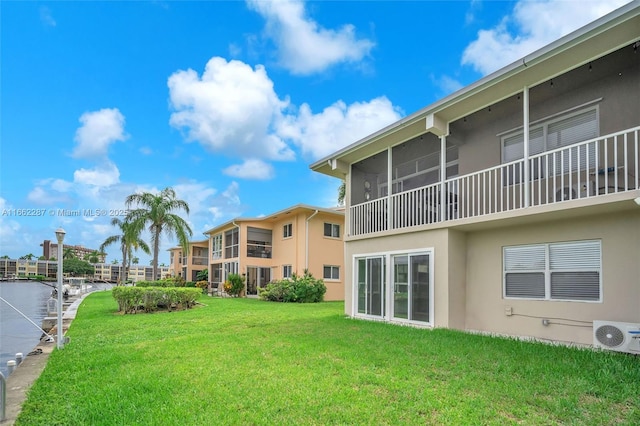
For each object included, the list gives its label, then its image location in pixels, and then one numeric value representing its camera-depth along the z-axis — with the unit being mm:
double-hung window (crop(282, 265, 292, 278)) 23344
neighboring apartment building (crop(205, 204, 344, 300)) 22141
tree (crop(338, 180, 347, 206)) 25936
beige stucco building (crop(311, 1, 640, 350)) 6891
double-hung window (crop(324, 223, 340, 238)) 22998
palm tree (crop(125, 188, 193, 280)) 26453
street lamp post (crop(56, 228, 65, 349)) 7703
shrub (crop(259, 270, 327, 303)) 19609
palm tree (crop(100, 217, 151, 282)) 25922
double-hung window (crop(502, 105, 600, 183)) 7914
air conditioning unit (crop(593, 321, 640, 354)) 6387
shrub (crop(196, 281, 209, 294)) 29570
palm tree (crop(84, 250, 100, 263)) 81412
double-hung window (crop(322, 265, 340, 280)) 22656
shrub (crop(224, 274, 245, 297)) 24234
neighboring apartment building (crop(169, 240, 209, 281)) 36269
